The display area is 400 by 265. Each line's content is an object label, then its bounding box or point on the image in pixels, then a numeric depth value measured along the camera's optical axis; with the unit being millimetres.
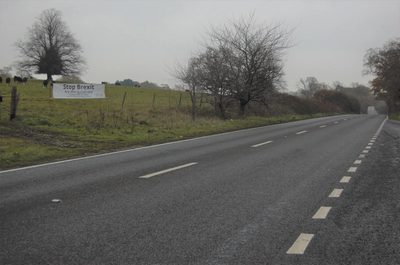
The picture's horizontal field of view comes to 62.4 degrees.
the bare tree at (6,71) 96750
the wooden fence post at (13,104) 16109
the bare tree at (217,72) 26062
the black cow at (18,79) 51556
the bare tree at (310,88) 104438
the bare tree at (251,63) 26812
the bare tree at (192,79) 24766
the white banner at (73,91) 25391
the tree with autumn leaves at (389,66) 52438
